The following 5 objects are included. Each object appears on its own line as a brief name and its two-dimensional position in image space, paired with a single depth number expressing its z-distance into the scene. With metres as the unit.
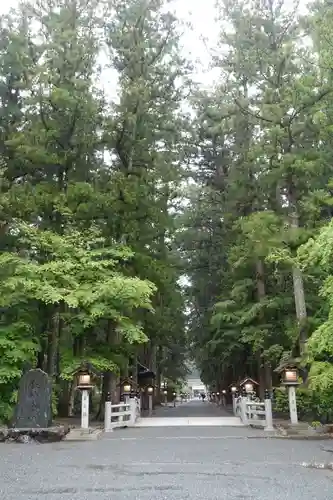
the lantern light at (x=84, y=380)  15.95
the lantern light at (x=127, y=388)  23.78
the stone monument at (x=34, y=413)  13.15
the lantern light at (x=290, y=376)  16.02
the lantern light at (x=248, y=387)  22.53
